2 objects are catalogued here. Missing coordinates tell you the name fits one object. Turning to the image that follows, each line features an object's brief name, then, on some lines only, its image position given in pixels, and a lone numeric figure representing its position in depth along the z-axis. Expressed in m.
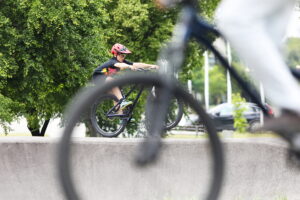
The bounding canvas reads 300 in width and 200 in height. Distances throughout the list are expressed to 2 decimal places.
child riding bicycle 17.05
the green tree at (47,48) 51.34
